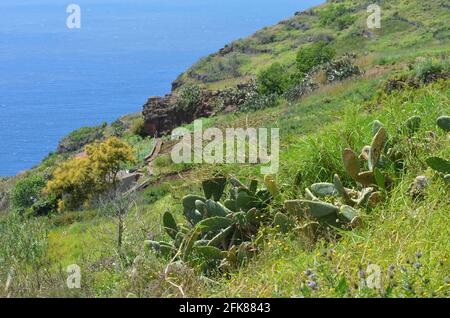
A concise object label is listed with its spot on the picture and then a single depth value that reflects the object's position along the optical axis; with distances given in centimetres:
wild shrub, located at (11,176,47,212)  2813
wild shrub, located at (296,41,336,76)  4581
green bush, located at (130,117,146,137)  4284
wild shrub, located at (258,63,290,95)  4144
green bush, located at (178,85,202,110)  4093
